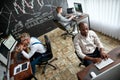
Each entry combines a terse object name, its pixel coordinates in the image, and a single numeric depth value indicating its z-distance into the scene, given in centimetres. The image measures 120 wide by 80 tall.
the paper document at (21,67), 131
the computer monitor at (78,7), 242
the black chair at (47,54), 162
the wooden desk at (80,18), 238
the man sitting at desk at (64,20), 240
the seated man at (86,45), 128
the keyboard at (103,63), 103
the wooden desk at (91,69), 100
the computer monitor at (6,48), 149
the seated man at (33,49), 156
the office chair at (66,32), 243
